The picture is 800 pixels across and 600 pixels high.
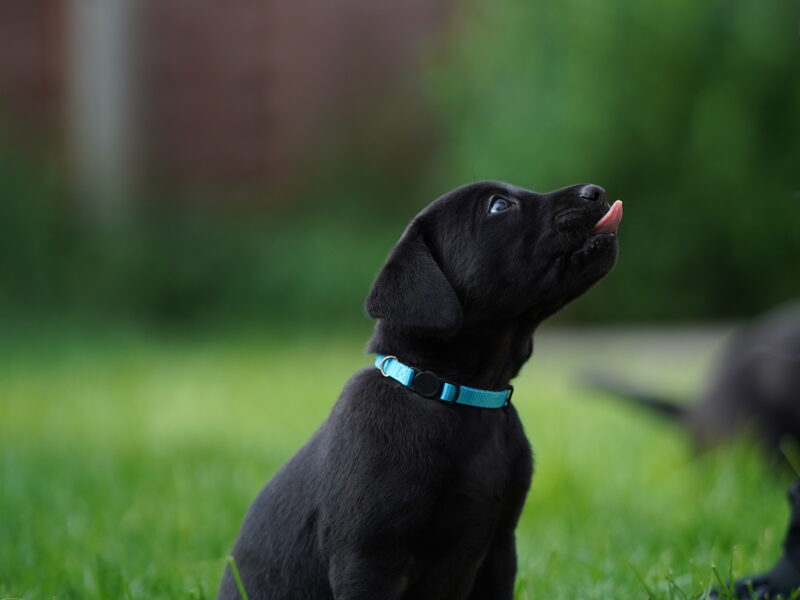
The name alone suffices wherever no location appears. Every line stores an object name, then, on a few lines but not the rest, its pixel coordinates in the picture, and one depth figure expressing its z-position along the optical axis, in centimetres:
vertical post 1041
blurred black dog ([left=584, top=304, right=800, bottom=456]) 479
